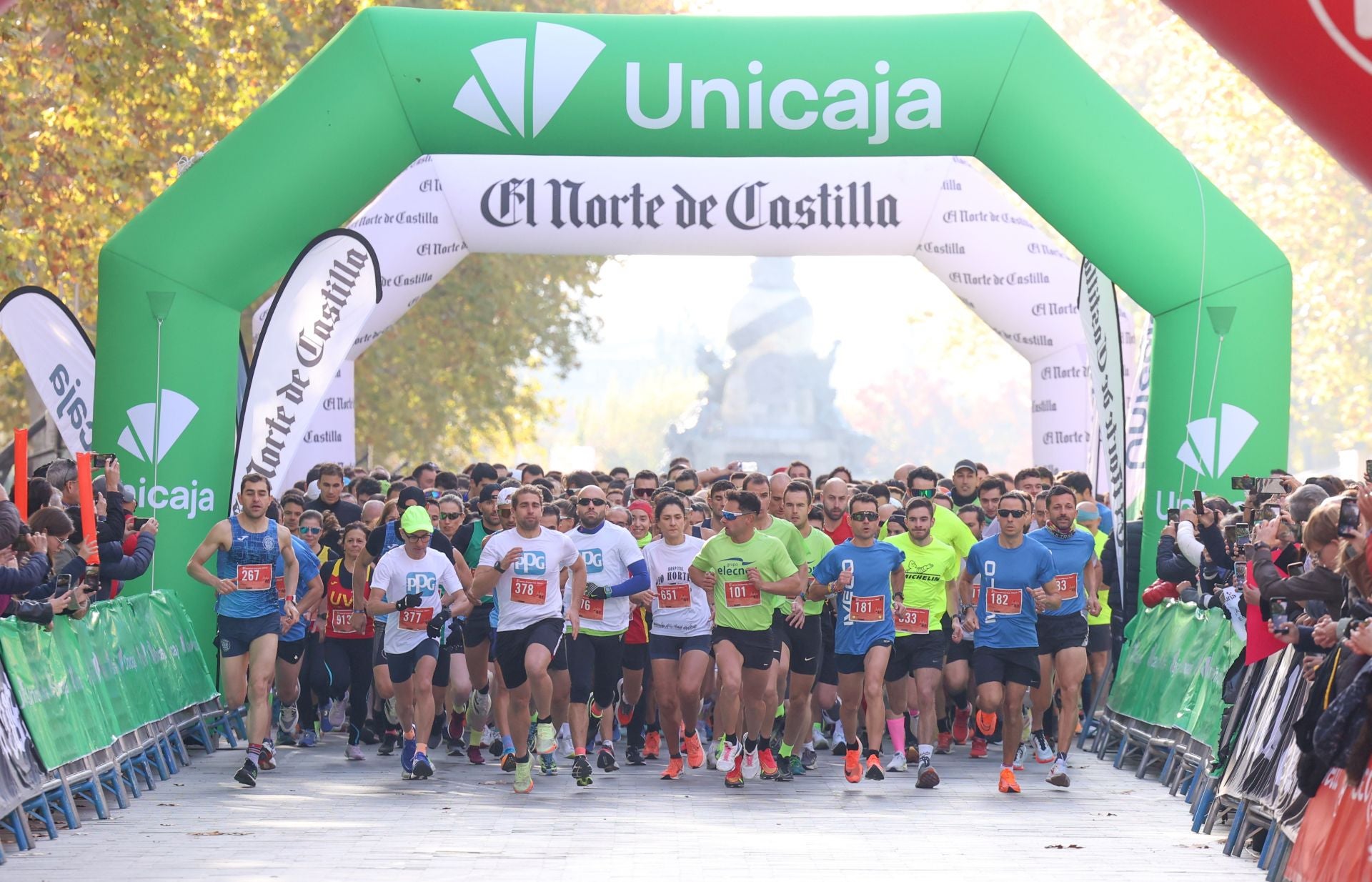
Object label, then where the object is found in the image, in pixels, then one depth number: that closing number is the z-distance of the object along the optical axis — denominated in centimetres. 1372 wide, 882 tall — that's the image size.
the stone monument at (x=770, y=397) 7338
